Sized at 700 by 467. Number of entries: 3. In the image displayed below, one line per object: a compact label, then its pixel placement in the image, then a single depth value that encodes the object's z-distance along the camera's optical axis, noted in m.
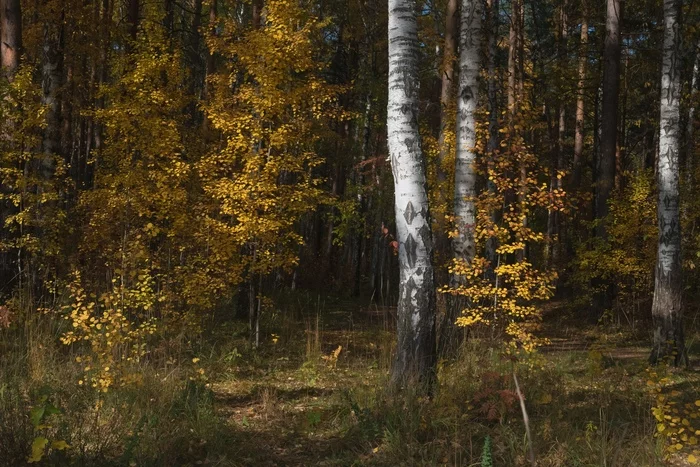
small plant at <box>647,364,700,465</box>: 4.04
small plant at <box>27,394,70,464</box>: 3.48
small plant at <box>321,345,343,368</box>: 7.40
